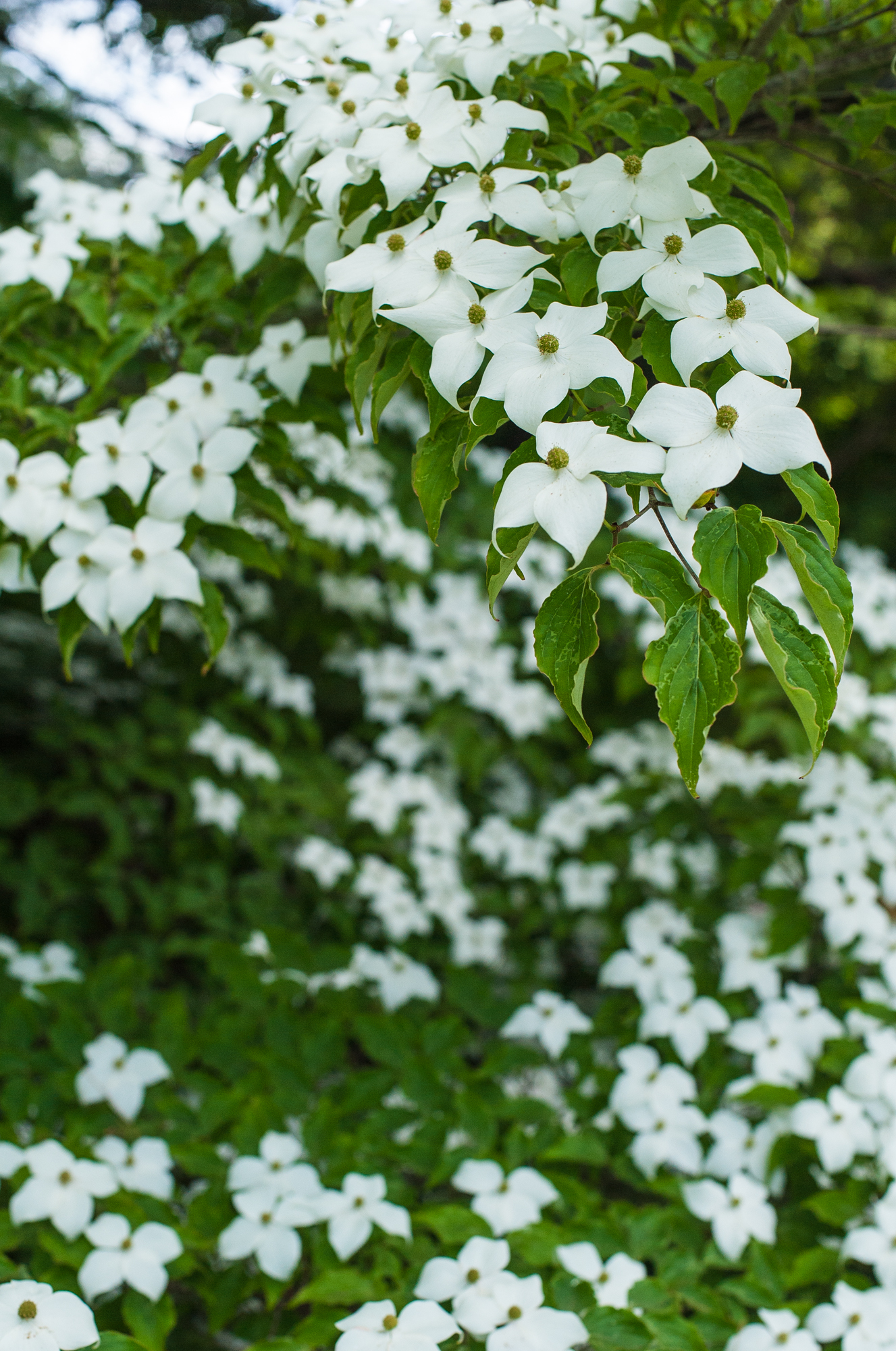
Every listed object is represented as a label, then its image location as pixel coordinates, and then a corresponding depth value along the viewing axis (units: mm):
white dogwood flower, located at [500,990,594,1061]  1507
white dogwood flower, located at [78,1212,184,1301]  1070
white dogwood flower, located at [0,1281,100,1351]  834
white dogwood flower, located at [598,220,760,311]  787
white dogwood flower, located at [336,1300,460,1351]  904
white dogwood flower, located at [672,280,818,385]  766
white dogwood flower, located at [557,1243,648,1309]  1076
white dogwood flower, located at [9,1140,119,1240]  1125
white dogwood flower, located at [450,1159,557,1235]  1175
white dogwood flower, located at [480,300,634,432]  761
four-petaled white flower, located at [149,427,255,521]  1114
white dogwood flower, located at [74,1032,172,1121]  1361
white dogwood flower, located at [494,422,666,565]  717
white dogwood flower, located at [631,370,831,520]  715
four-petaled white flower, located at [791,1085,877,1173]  1299
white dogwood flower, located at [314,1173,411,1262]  1119
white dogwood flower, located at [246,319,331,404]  1174
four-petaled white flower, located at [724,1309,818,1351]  1059
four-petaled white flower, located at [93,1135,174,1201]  1253
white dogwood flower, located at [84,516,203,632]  1080
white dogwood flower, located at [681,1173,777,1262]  1222
